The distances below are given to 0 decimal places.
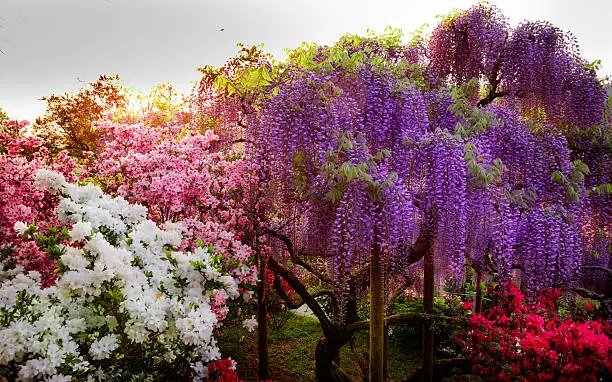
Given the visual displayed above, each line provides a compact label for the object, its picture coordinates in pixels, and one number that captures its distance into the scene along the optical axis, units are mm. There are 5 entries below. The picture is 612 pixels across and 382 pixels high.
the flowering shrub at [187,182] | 4672
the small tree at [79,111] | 10626
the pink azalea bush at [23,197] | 3600
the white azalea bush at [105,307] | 2494
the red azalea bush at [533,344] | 4059
